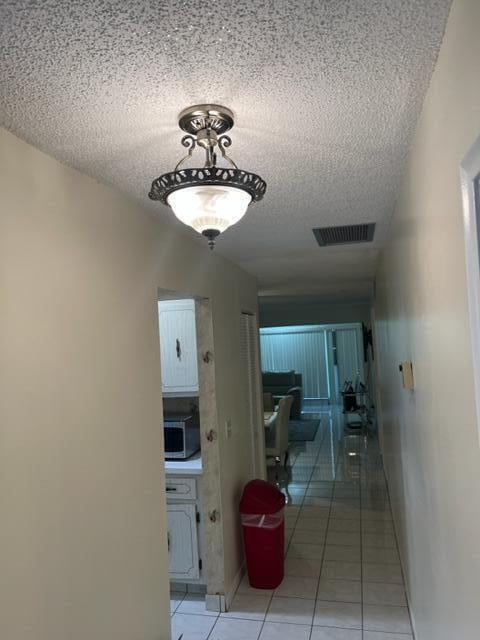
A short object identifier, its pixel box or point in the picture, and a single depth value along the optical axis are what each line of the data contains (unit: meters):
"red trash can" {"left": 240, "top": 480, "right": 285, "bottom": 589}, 3.17
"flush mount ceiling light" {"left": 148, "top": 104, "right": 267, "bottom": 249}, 1.21
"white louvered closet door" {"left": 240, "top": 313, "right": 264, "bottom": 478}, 3.96
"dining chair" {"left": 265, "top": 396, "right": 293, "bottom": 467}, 5.77
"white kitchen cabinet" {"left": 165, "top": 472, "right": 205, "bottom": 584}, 3.11
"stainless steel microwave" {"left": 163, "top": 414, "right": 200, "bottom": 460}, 3.28
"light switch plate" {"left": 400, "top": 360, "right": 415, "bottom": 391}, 1.87
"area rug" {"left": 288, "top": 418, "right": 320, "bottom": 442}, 8.17
